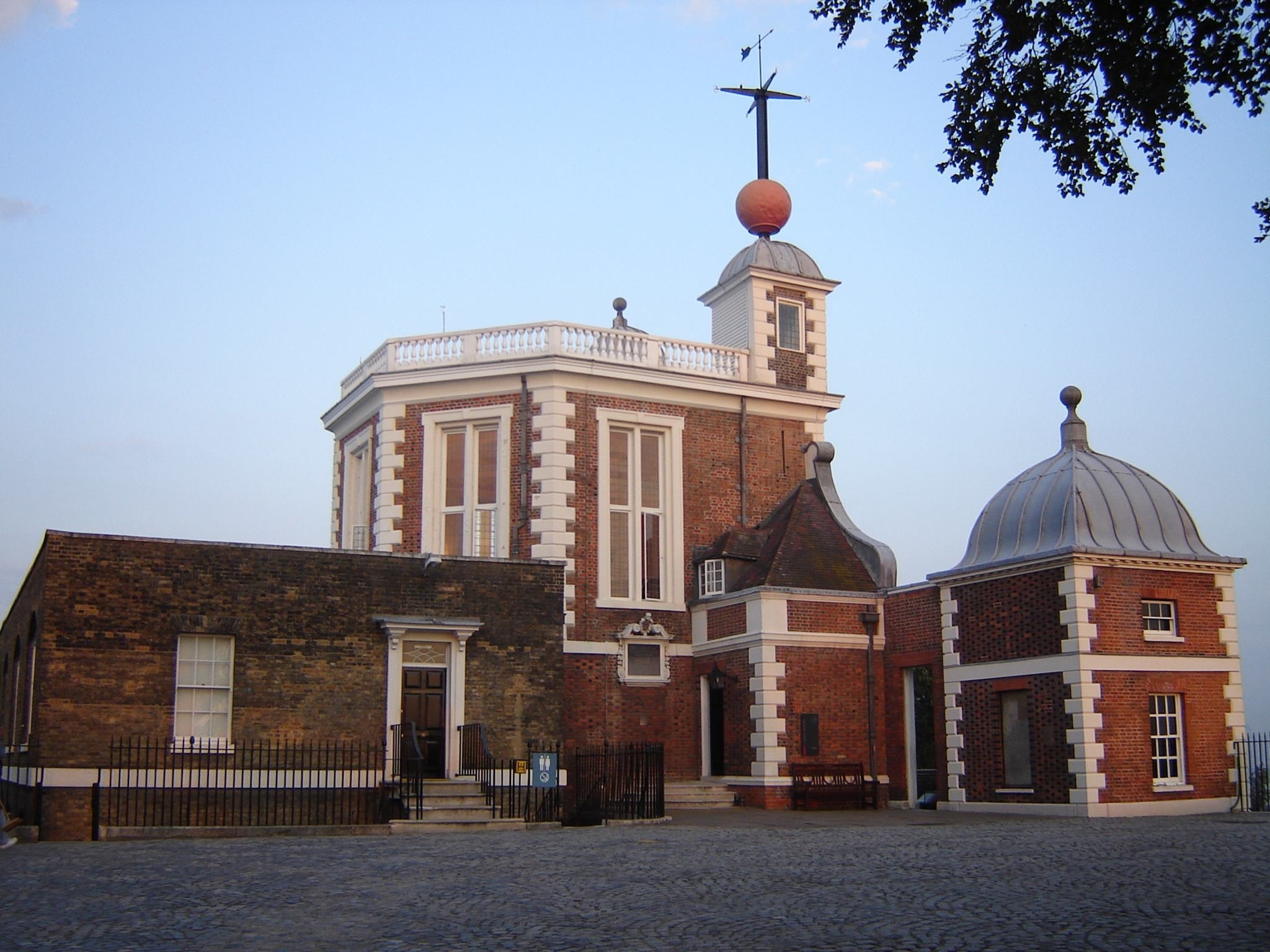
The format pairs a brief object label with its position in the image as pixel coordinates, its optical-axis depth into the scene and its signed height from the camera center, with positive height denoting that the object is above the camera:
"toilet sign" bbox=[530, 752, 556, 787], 21.36 -1.19
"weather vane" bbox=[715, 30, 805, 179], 34.19 +14.83
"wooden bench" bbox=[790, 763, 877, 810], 25.22 -1.71
